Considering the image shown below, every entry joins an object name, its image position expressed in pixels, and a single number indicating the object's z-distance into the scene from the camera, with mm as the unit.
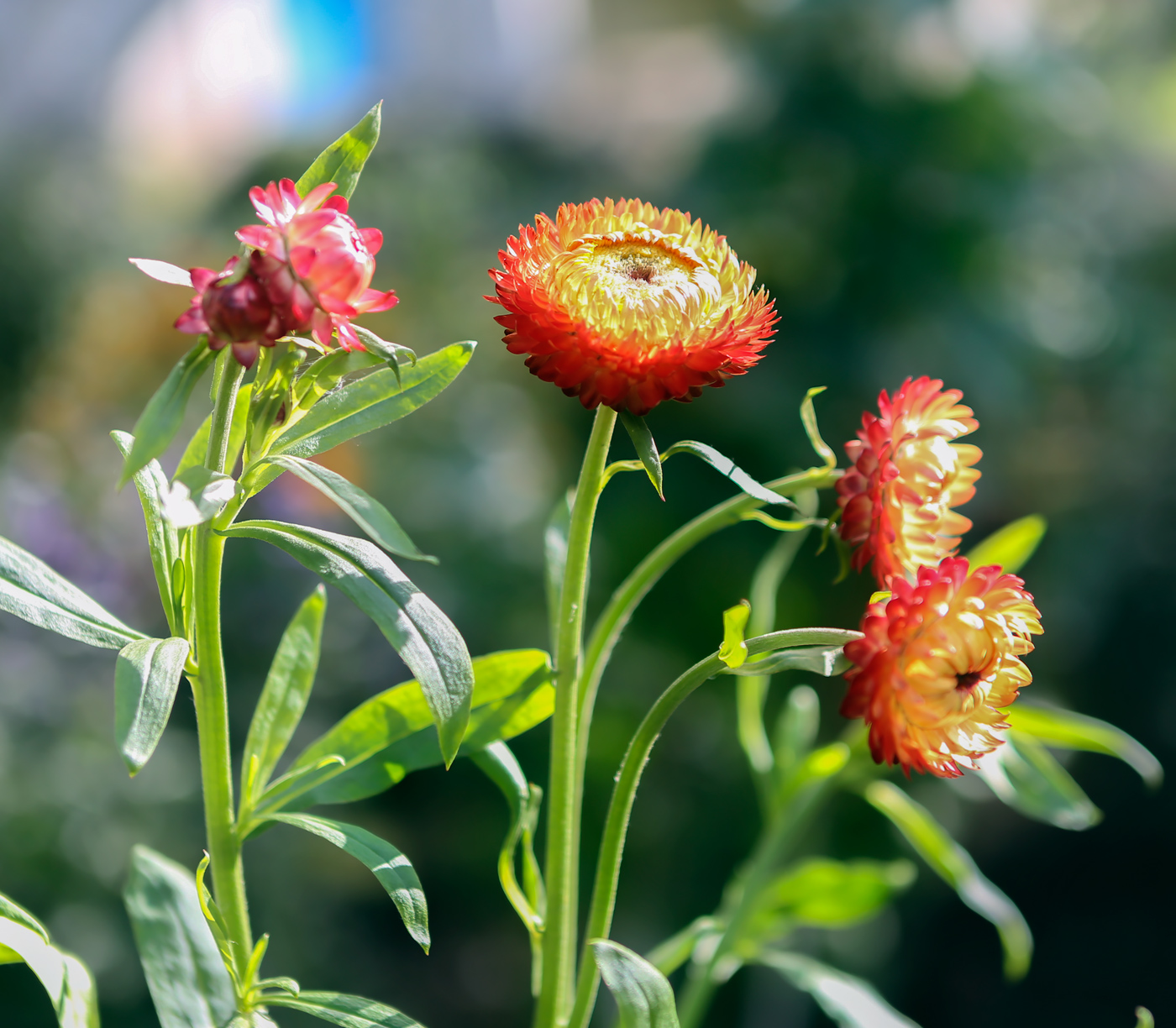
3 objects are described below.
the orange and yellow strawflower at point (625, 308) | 344
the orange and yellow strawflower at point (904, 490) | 376
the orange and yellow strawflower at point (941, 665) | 330
